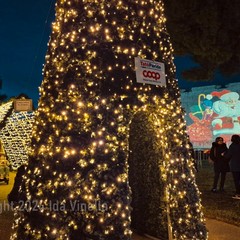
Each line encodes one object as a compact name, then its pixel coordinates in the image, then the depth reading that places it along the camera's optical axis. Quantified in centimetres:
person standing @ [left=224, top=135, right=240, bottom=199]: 1100
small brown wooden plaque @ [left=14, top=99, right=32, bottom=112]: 1447
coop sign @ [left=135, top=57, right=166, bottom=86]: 507
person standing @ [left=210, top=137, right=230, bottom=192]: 1194
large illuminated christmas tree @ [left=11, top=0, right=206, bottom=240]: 453
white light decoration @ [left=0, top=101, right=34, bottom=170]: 1836
